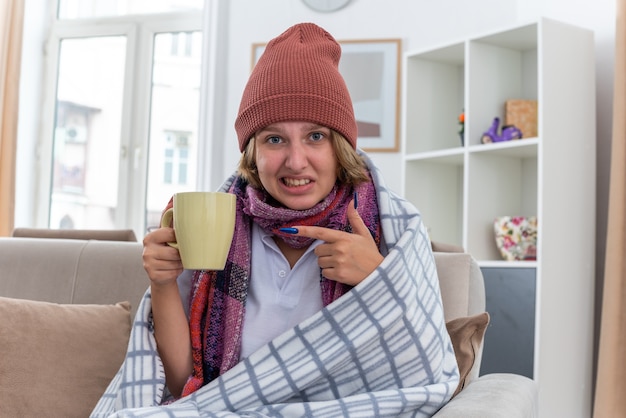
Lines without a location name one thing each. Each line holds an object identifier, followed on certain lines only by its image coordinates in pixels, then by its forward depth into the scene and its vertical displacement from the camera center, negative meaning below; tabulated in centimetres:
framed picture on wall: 399 +80
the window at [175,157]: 464 +50
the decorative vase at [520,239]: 309 +6
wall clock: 409 +124
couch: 157 -17
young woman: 129 -8
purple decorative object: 317 +48
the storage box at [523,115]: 322 +56
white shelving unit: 298 +35
